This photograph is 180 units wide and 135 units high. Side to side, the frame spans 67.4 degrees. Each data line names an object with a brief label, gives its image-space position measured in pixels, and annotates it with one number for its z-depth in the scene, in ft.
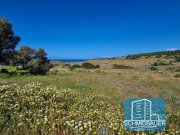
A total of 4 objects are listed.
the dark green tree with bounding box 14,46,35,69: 56.49
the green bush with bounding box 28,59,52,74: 54.44
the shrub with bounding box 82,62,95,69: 87.94
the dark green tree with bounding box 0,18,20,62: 51.97
